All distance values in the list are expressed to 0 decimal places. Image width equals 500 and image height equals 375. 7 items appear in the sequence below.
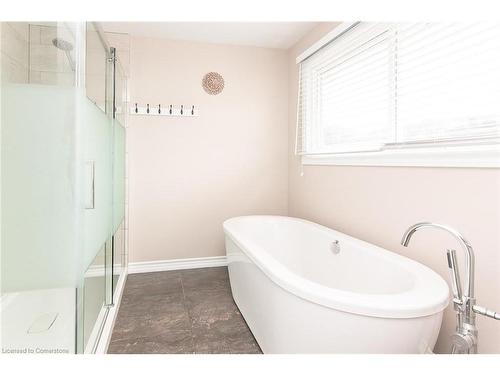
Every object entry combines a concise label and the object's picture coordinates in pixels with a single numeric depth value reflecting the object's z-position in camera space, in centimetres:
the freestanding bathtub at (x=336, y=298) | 115
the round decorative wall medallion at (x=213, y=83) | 321
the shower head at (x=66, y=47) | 114
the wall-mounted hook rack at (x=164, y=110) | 302
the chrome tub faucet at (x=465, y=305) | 113
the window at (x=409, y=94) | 141
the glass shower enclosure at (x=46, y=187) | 114
